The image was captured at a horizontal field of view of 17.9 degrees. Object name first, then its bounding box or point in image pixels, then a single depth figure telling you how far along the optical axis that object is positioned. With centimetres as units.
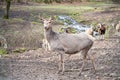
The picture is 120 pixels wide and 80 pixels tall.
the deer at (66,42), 1280
